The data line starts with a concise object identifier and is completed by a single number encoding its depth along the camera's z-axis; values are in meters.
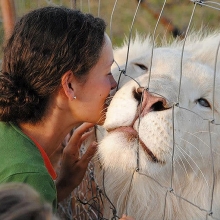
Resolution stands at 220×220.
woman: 2.47
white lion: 2.37
